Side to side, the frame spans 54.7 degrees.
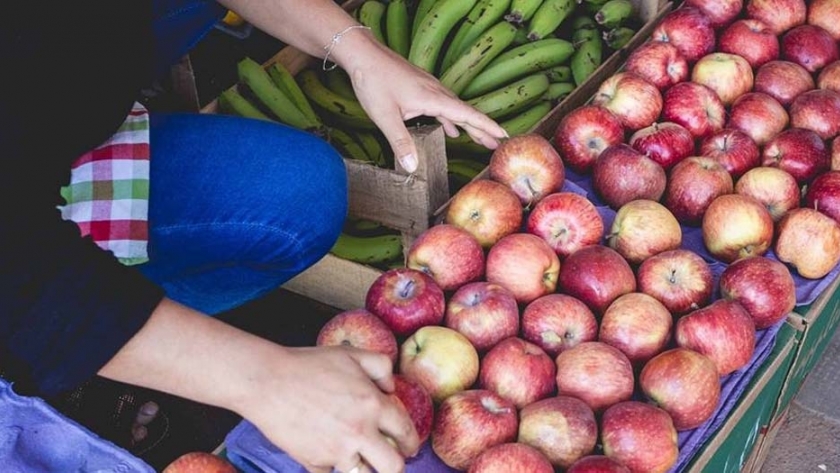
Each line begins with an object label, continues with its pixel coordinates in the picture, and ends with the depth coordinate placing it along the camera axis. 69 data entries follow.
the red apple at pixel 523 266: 1.72
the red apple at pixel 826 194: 1.96
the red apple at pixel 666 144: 2.12
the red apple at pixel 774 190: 2.00
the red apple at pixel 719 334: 1.60
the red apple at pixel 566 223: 1.84
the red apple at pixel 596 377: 1.51
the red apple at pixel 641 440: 1.40
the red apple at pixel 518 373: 1.51
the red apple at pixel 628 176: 2.01
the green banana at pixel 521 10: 2.97
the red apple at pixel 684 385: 1.50
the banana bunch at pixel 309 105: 2.68
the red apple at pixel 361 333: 1.55
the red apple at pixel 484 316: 1.61
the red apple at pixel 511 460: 1.31
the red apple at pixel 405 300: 1.62
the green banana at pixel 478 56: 2.82
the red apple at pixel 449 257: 1.74
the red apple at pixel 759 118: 2.21
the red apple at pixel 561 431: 1.40
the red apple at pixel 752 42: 2.45
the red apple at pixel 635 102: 2.26
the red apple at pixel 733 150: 2.10
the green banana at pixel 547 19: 2.98
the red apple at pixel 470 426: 1.41
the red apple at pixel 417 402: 1.39
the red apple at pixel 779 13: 2.55
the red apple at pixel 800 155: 2.09
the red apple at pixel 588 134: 2.18
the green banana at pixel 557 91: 2.91
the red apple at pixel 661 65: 2.39
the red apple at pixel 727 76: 2.35
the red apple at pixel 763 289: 1.72
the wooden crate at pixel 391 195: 2.05
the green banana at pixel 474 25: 2.96
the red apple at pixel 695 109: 2.25
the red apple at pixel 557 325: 1.63
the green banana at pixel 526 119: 2.74
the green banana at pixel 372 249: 2.52
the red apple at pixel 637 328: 1.61
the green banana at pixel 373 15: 3.03
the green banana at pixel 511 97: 2.74
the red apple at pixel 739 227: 1.89
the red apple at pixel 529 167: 1.99
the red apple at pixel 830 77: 2.32
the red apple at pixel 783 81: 2.33
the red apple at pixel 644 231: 1.84
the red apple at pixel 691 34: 2.49
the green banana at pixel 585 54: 2.90
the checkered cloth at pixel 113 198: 1.73
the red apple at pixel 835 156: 2.09
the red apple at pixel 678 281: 1.72
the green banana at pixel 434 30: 2.88
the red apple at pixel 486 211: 1.86
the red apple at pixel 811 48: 2.43
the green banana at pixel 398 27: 3.03
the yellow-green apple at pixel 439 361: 1.53
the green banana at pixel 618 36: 2.93
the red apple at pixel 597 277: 1.71
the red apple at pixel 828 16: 2.52
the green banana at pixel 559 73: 2.96
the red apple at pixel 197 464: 1.37
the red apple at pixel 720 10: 2.57
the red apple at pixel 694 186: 2.00
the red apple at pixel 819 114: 2.20
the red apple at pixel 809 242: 1.88
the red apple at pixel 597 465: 1.31
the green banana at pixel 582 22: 3.07
